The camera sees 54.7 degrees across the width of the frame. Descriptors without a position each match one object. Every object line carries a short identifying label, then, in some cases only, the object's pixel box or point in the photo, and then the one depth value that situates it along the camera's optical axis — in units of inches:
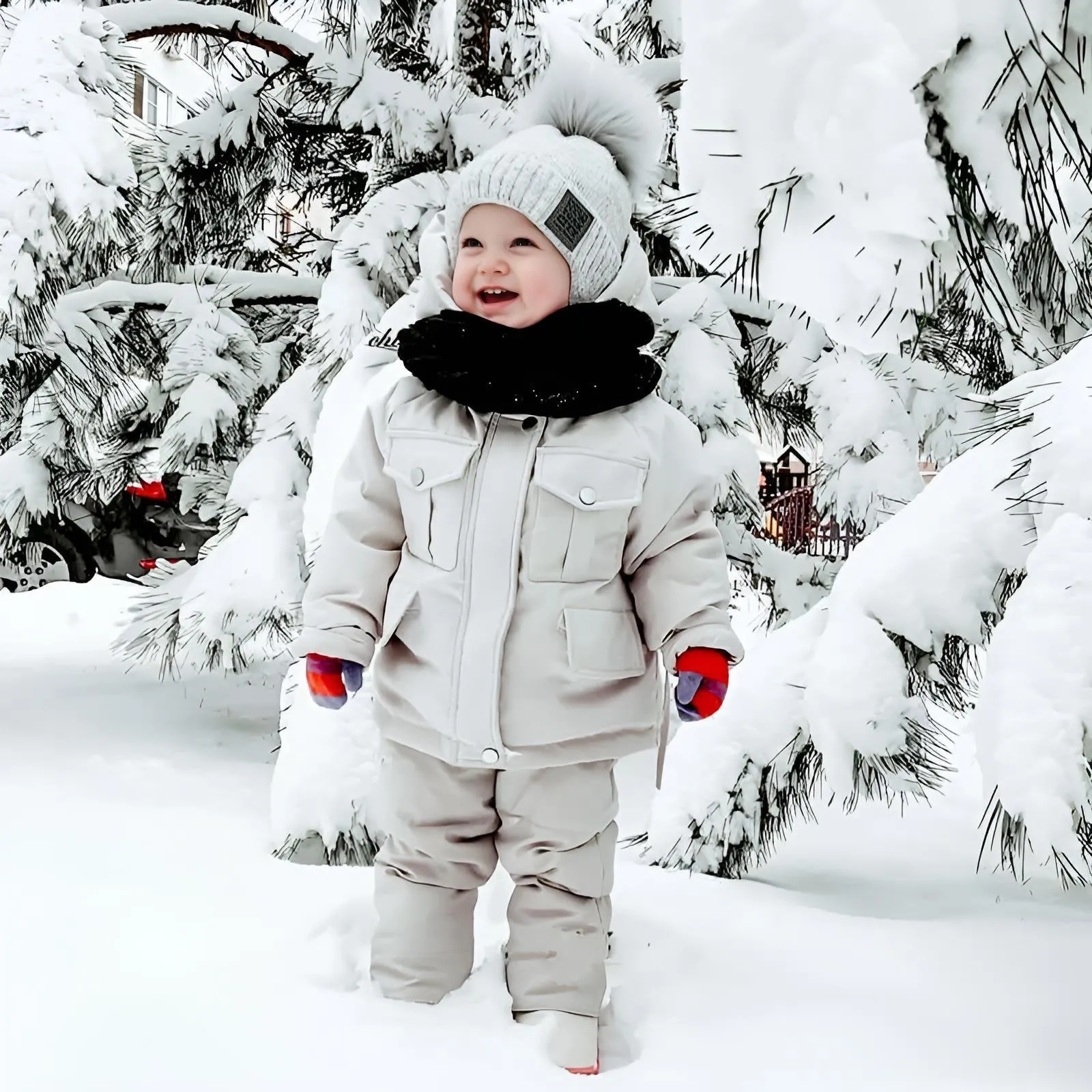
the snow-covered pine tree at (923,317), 41.3
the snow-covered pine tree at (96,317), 78.6
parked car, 182.9
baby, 62.9
